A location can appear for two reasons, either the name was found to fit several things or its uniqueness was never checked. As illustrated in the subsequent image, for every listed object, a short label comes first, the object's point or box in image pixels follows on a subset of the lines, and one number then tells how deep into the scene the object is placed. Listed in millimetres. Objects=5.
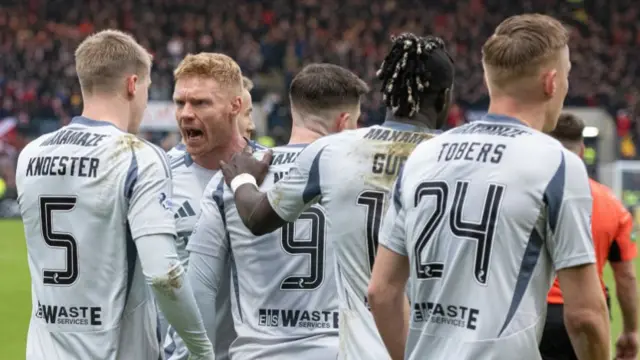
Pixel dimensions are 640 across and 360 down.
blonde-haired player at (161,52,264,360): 10430
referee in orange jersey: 11664
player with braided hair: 7969
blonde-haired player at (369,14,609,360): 6641
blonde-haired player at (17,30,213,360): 8469
